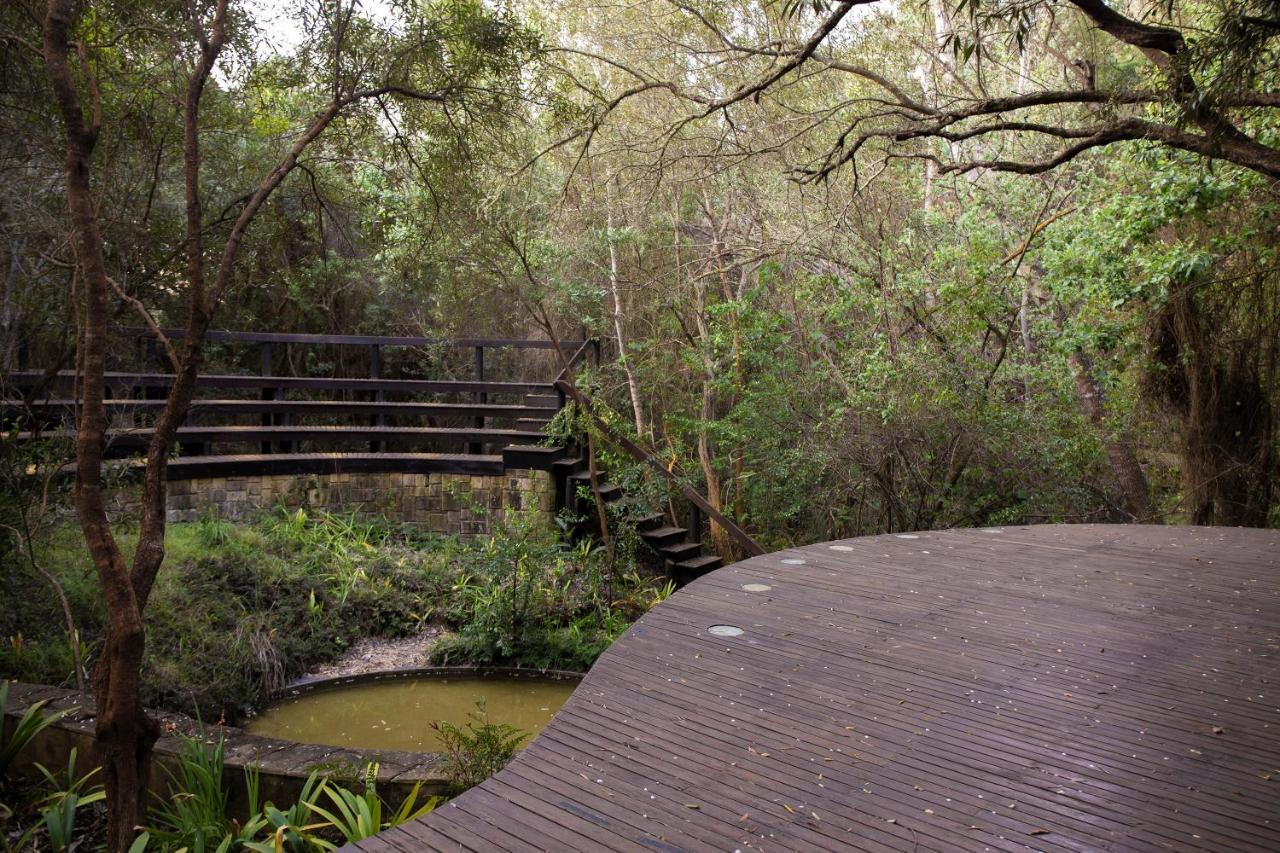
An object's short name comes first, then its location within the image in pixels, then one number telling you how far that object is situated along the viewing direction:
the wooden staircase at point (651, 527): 7.87
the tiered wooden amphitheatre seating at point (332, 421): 7.63
